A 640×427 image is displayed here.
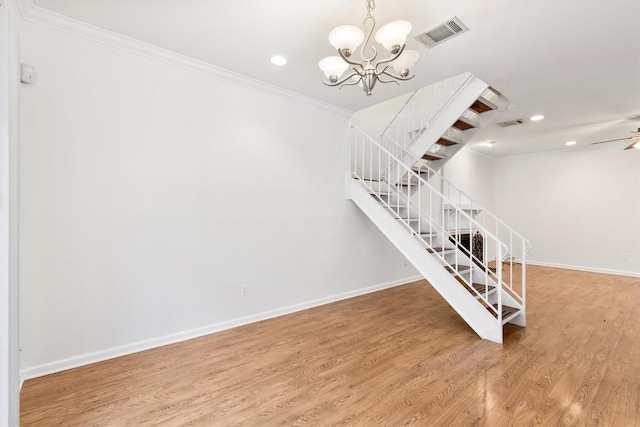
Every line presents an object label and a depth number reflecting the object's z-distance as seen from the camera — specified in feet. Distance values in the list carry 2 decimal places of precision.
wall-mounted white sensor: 6.85
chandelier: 5.72
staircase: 10.16
